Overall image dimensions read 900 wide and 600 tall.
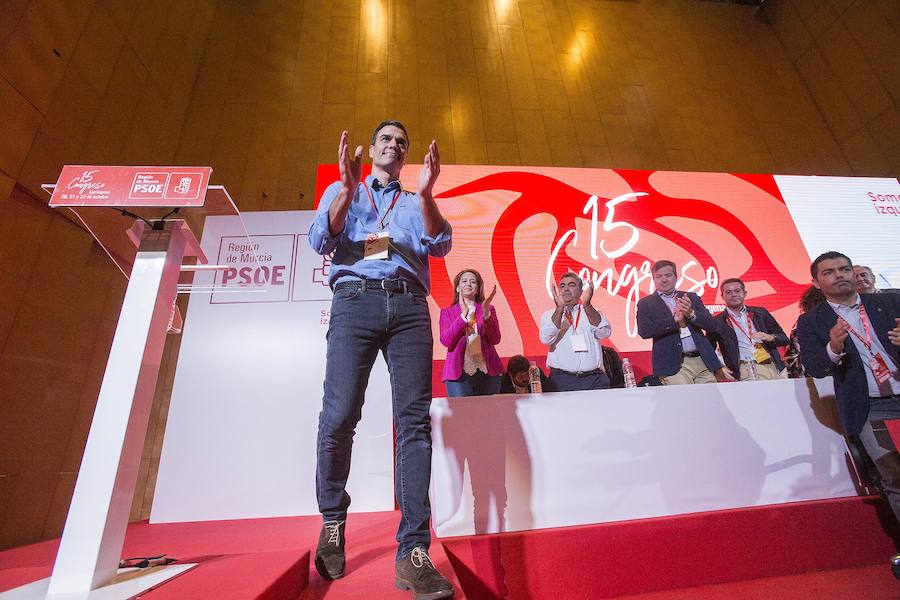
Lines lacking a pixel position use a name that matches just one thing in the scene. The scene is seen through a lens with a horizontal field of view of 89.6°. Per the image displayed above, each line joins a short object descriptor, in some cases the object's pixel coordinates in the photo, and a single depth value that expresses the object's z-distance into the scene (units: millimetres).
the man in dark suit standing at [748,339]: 3152
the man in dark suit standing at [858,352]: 1615
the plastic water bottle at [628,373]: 2989
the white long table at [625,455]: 1475
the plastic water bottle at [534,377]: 2940
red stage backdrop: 3367
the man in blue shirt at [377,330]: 1116
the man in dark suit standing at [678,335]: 2943
